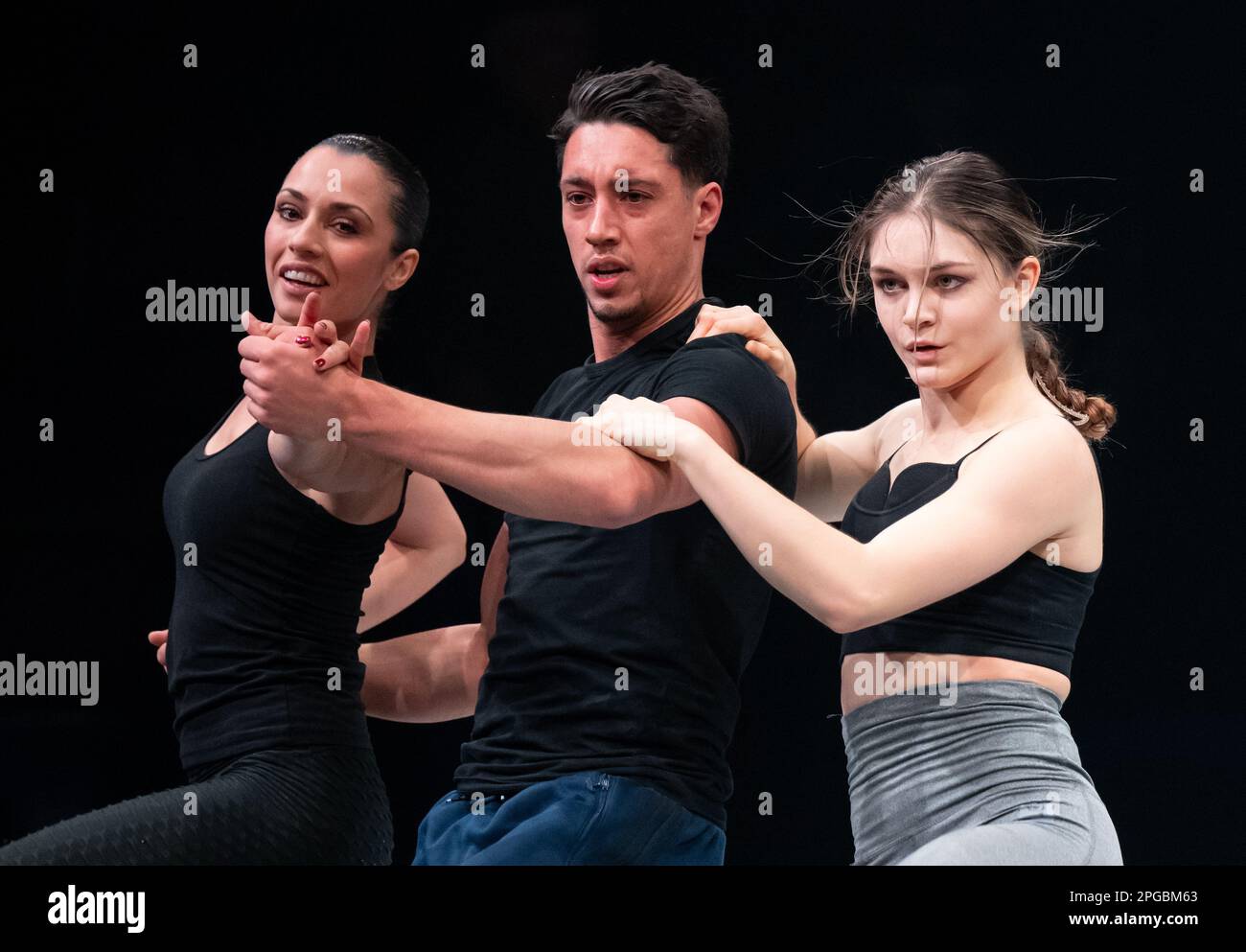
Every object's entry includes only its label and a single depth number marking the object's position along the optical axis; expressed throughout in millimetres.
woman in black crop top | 4873
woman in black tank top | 4947
